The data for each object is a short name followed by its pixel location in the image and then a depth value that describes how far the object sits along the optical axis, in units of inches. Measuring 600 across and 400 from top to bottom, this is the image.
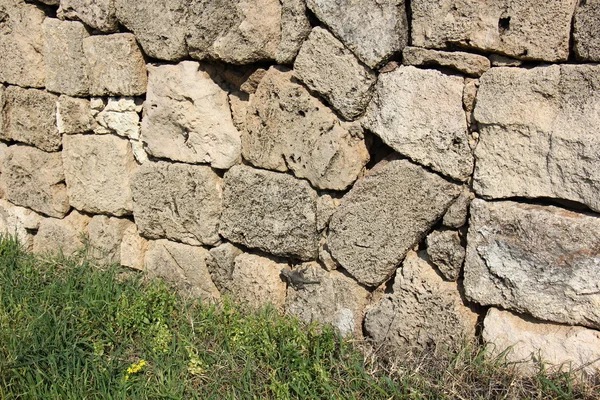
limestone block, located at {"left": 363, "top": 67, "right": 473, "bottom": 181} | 102.9
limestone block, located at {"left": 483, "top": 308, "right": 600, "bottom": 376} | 97.9
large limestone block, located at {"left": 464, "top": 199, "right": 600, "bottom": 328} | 95.7
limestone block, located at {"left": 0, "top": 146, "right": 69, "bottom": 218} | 160.9
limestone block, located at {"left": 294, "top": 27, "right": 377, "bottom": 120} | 110.3
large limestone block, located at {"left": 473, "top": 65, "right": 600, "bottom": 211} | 92.3
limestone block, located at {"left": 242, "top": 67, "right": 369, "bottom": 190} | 114.7
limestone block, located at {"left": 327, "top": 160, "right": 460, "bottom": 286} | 107.7
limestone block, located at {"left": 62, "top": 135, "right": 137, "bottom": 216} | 147.4
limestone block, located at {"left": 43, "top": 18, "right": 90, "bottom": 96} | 147.6
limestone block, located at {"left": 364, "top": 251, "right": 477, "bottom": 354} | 109.1
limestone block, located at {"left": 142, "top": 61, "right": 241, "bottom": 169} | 129.0
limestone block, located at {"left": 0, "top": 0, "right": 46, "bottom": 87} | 156.3
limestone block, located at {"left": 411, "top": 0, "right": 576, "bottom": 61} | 92.9
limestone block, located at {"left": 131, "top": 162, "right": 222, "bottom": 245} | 133.6
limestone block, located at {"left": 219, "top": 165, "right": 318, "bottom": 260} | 122.3
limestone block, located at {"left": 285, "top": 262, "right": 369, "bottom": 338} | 120.2
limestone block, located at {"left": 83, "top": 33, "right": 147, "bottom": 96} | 138.1
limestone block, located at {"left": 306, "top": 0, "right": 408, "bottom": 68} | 105.6
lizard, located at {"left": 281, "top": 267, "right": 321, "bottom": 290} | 125.7
